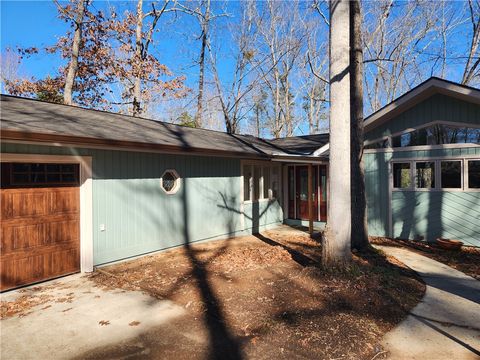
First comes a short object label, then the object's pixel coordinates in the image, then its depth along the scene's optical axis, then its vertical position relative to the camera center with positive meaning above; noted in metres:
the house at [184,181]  5.62 -0.03
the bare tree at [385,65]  19.28 +8.09
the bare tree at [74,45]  15.30 +6.80
